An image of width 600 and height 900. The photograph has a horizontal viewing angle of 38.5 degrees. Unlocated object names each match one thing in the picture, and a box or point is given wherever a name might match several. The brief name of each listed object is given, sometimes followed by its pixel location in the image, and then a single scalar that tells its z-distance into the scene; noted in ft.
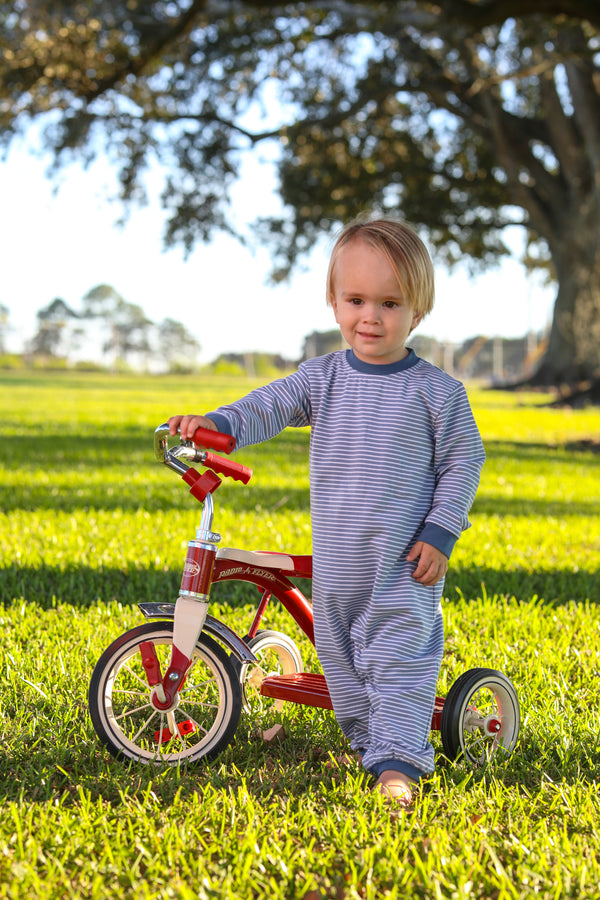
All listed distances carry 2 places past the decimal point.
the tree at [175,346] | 171.94
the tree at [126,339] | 156.04
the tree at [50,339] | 153.78
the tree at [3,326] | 152.25
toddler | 7.76
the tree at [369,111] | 42.93
